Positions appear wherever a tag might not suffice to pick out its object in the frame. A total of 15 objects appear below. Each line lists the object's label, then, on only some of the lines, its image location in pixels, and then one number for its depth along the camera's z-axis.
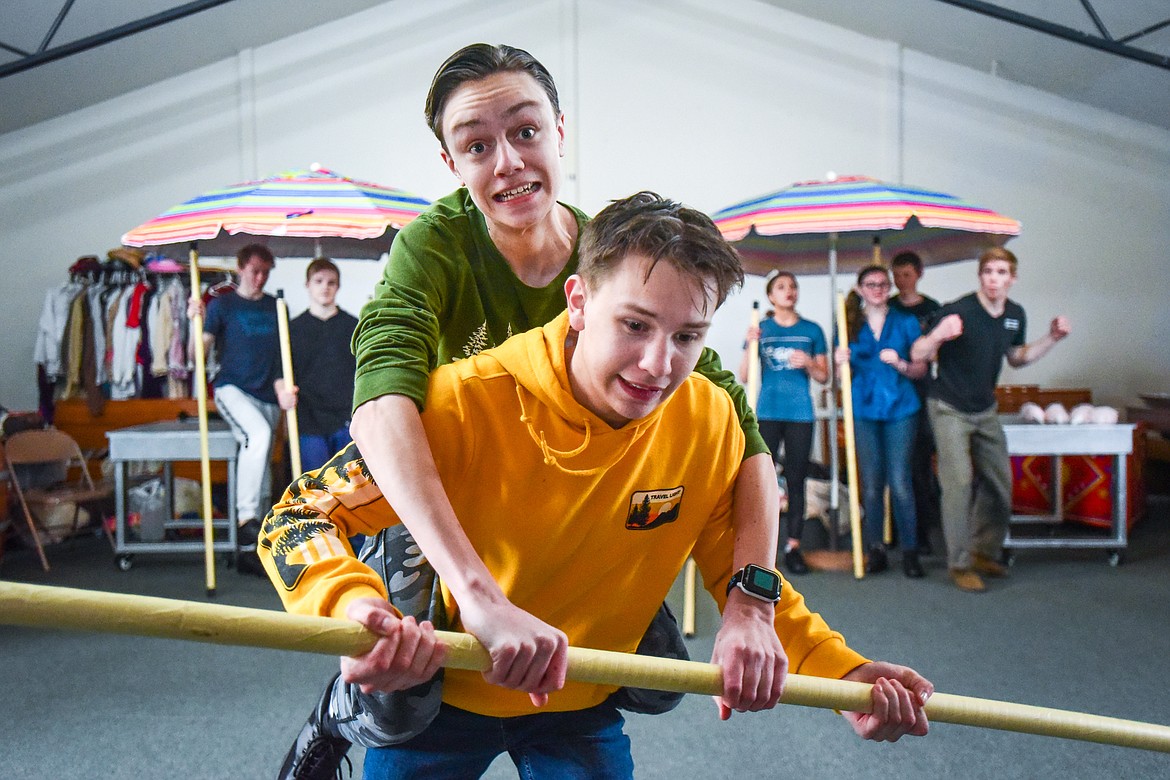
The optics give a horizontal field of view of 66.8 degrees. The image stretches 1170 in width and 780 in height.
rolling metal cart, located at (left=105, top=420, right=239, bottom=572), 4.21
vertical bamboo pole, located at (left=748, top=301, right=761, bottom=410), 4.00
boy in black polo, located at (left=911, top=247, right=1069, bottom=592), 3.96
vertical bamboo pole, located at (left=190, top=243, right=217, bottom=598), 3.87
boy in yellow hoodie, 1.04
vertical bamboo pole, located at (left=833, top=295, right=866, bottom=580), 4.10
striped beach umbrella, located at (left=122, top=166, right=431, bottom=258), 3.53
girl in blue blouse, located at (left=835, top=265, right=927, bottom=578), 4.17
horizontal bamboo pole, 0.75
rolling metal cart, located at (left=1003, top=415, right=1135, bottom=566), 4.32
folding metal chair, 4.72
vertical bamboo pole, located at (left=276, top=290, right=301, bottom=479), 3.91
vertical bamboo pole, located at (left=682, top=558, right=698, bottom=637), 3.36
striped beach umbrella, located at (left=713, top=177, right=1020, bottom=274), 3.79
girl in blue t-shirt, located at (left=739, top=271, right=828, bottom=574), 4.23
